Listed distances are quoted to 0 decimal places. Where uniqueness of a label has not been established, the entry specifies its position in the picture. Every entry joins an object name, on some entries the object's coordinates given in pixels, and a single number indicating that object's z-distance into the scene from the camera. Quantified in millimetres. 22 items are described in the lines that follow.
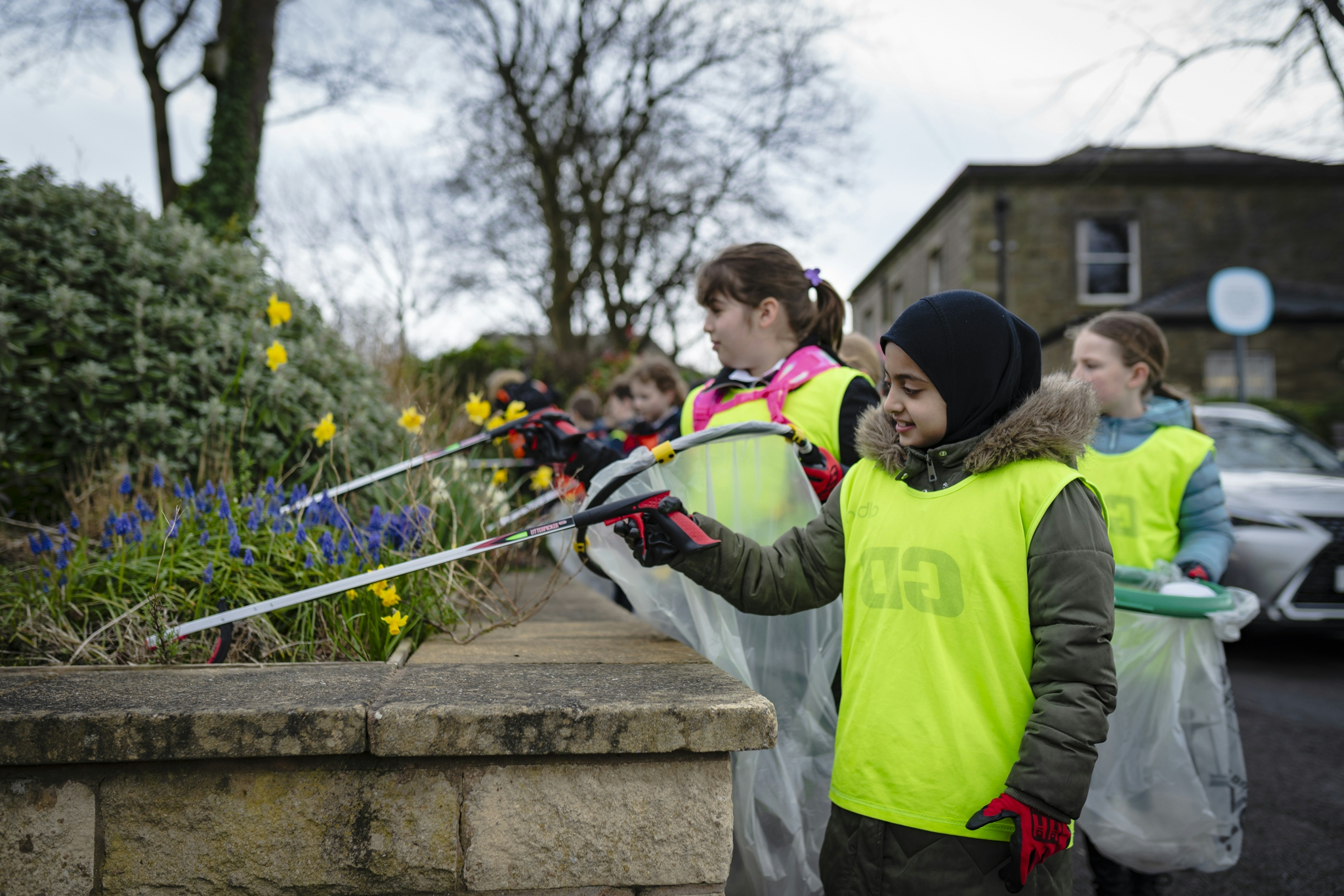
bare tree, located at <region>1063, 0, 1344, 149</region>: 9398
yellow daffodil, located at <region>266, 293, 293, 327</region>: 3189
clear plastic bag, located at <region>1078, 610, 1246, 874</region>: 2346
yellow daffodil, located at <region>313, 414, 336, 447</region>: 2848
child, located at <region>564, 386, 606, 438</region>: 7551
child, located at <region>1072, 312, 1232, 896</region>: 2701
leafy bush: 3252
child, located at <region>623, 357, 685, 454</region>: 5391
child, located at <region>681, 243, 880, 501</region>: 2348
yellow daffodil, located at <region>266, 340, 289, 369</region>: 2975
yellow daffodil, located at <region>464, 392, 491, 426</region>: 3154
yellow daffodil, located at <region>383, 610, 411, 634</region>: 2184
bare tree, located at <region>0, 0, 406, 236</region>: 9047
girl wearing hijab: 1491
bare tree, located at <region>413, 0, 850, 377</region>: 14734
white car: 5191
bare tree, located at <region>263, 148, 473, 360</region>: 5160
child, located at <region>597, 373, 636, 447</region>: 6764
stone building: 18484
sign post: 8023
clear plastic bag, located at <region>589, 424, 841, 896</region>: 2037
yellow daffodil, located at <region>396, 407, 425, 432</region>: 2885
